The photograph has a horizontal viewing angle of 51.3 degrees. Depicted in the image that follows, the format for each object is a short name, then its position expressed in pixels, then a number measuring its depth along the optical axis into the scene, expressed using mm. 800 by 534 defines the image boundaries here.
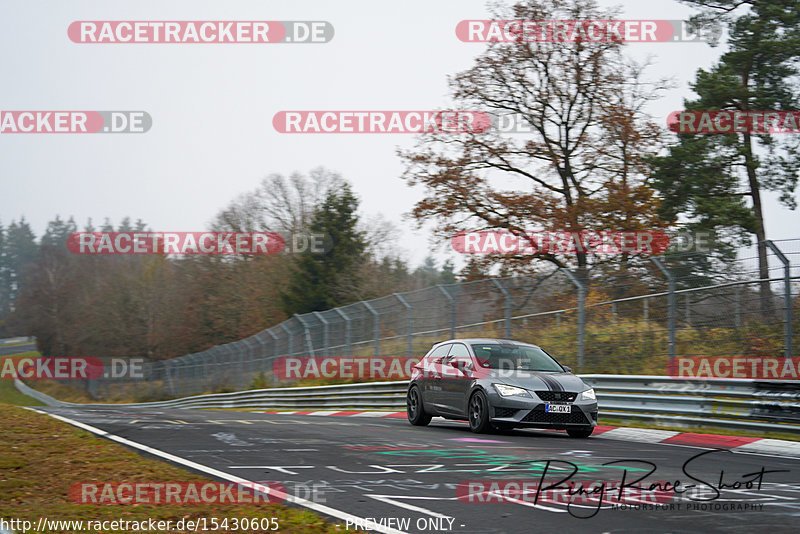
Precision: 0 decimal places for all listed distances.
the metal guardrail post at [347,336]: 25438
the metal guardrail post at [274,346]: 32156
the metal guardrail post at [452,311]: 20203
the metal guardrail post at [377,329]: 23500
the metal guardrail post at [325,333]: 27188
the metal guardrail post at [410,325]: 21688
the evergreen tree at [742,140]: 26391
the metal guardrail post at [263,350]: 33522
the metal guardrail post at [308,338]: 28594
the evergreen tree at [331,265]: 56312
